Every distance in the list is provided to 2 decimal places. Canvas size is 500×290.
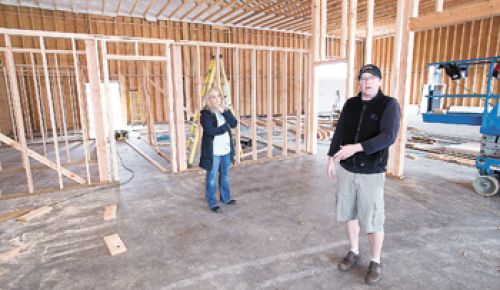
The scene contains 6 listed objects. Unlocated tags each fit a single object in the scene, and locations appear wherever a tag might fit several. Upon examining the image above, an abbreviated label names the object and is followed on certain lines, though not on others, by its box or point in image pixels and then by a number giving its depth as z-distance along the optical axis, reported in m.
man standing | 2.48
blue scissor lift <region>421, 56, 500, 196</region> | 4.77
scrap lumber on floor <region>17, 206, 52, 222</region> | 4.29
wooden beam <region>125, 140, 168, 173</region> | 6.85
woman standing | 4.27
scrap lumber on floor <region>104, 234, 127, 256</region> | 3.39
